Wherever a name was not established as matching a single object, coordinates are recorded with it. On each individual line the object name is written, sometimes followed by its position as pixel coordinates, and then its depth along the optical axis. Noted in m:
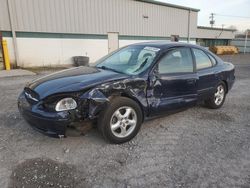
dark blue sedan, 3.08
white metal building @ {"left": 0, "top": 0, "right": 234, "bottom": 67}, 12.77
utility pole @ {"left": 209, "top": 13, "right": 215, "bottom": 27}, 52.96
